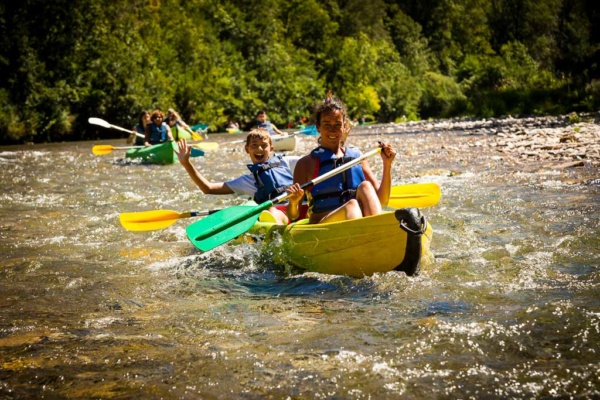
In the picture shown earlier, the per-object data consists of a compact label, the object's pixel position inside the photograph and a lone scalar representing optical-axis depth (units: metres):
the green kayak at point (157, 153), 11.74
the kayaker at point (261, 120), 13.51
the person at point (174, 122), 14.35
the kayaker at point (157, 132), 13.00
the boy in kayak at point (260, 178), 4.84
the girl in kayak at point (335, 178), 4.16
